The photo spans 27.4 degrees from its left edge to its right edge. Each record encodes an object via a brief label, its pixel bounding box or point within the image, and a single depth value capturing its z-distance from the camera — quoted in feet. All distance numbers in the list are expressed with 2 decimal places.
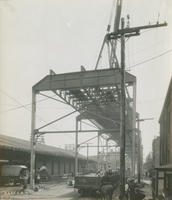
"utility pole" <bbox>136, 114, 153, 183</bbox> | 129.68
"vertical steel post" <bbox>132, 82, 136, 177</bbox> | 86.22
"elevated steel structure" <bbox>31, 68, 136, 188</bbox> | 87.30
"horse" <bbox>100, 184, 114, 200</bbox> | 61.93
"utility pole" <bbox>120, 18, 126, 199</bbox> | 57.31
